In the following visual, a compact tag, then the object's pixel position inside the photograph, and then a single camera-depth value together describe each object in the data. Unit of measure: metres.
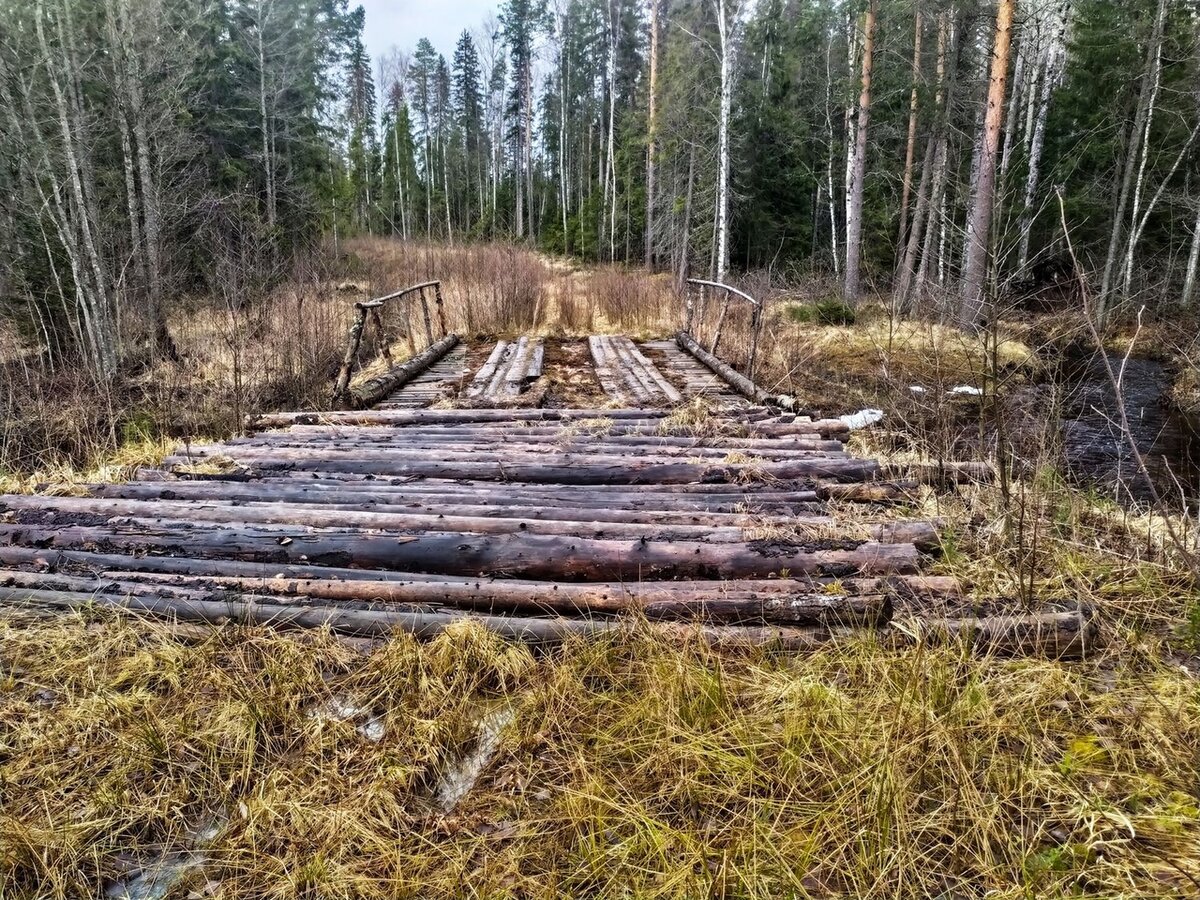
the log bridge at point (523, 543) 2.67
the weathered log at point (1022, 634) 2.53
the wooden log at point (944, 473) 4.43
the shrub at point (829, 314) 15.97
